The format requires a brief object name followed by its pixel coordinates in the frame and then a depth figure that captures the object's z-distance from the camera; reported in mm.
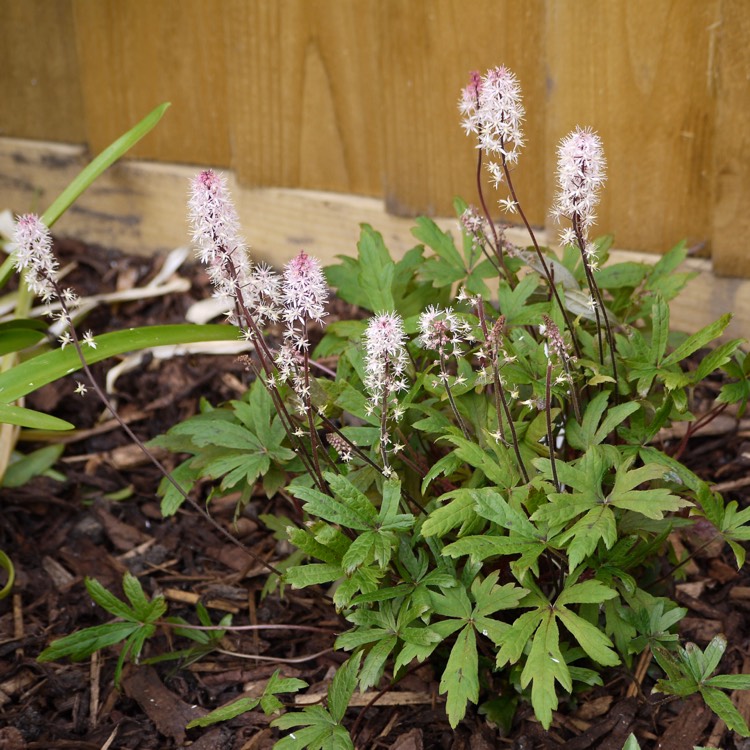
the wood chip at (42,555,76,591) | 984
